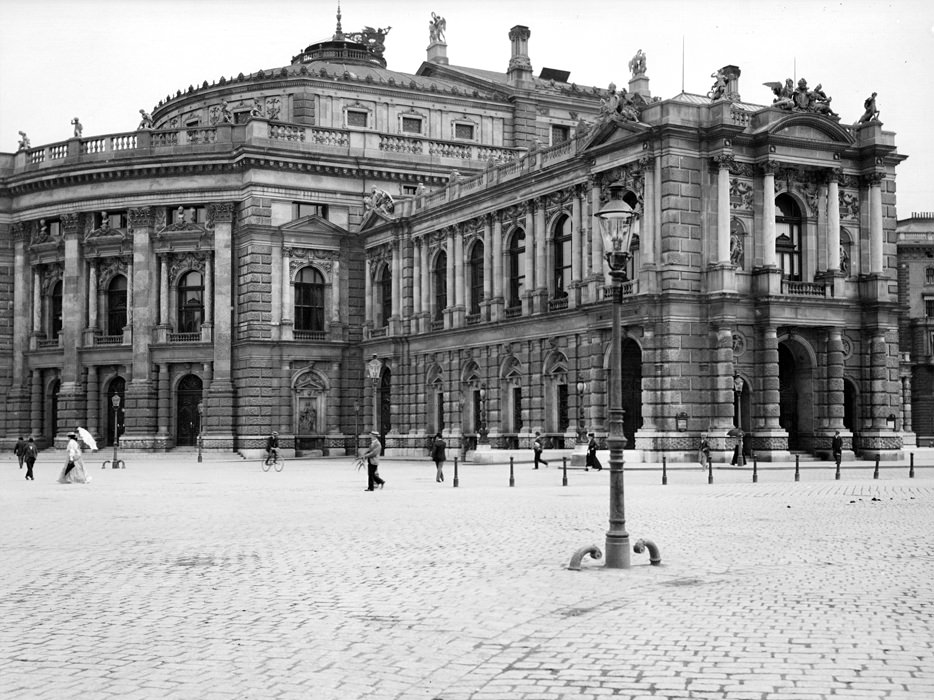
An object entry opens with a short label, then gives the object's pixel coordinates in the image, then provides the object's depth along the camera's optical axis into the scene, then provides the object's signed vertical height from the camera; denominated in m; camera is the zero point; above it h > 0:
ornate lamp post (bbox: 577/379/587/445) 50.24 -0.34
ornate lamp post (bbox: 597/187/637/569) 16.13 +0.28
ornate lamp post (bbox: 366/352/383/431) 54.54 +1.41
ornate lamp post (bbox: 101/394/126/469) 51.25 -2.62
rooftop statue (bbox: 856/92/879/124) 50.38 +11.70
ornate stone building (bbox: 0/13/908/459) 47.06 +6.35
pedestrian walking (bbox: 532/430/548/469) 43.72 -1.84
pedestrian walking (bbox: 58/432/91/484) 37.03 -2.01
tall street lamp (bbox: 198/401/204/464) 63.33 -1.29
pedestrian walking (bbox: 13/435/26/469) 45.81 -1.83
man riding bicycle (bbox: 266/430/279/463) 48.22 -1.92
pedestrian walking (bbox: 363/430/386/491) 32.22 -1.62
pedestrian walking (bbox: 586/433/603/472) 42.19 -2.02
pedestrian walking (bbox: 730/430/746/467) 43.66 -2.09
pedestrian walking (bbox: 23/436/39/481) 40.47 -1.78
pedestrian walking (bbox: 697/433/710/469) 41.91 -1.91
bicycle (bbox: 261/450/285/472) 48.44 -2.36
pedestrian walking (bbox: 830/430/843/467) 42.22 -1.62
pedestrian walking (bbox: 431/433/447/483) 36.53 -1.66
